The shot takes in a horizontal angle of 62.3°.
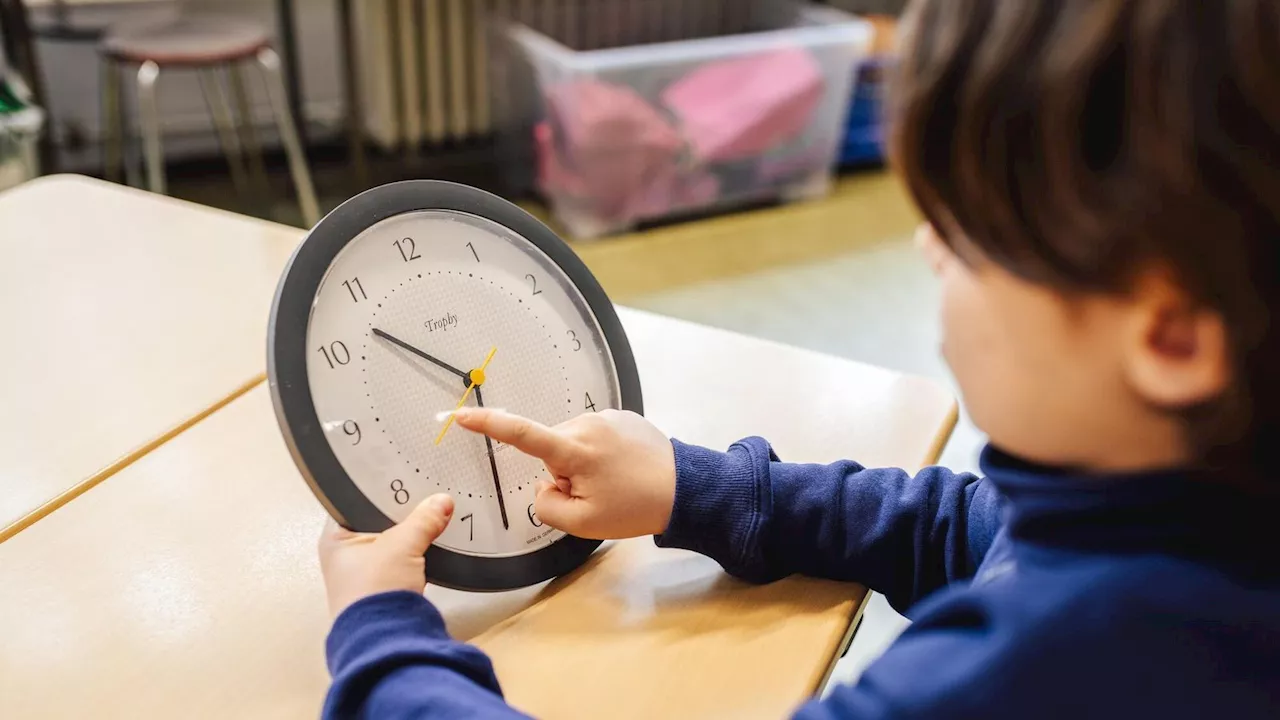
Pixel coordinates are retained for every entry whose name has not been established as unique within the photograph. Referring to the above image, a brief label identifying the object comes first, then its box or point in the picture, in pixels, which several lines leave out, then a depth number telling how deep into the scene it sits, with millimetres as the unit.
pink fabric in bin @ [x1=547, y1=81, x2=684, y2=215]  2525
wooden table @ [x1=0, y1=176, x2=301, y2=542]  783
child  363
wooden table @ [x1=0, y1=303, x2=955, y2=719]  580
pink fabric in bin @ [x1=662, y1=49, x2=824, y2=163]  2656
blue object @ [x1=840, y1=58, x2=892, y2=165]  3023
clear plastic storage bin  2555
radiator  2689
